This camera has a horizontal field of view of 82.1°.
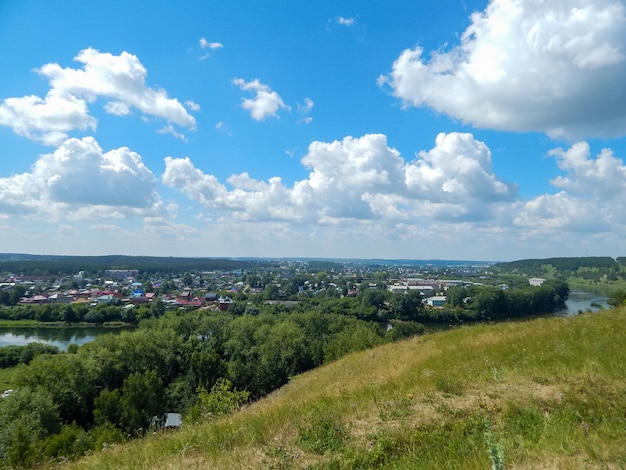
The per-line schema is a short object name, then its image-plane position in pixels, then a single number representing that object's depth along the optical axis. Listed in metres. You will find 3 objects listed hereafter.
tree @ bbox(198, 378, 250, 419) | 24.86
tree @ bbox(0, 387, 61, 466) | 20.08
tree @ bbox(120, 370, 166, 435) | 26.80
